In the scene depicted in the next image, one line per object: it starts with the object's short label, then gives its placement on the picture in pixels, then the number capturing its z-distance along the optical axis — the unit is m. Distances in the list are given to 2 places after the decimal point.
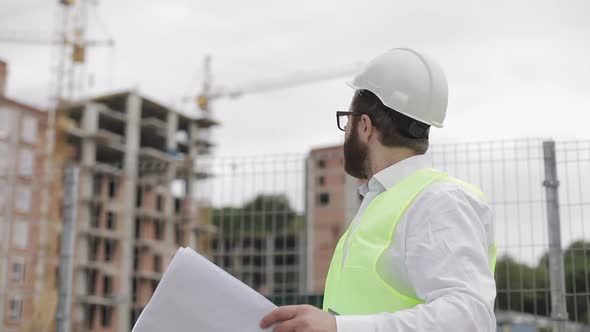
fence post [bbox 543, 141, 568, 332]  5.25
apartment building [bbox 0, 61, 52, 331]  11.96
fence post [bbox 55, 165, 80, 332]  6.46
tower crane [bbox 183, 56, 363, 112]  84.25
